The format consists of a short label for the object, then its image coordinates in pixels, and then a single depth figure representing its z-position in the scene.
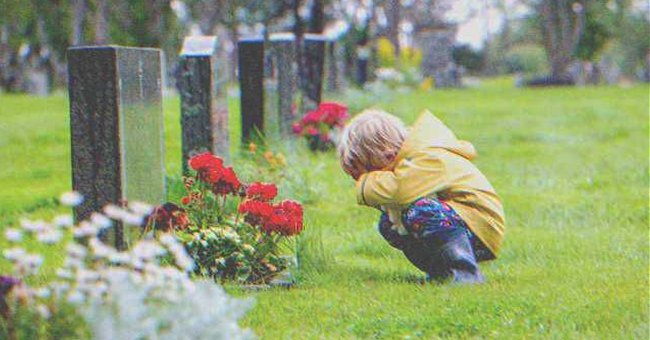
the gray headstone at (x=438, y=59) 41.00
